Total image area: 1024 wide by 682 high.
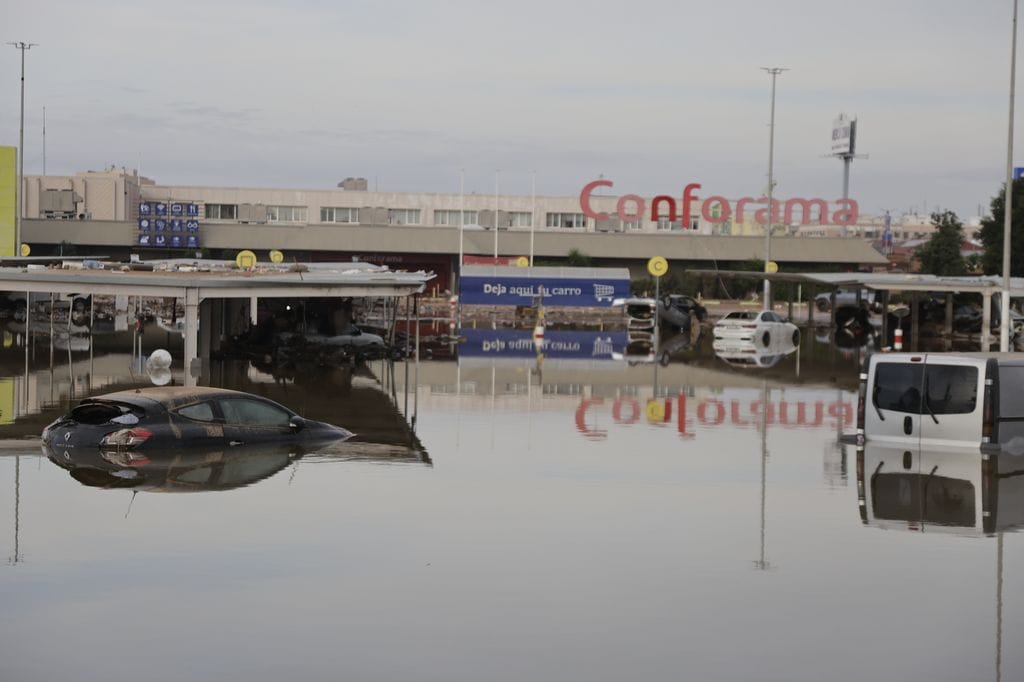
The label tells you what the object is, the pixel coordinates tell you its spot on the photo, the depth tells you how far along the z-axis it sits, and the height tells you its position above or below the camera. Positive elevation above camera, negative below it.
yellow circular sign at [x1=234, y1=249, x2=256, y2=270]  60.44 +1.47
